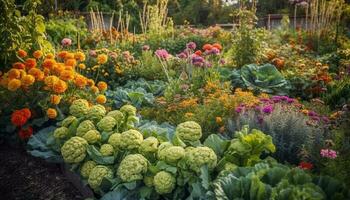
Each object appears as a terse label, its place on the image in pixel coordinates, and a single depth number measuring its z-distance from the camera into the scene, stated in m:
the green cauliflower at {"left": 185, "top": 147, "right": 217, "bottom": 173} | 2.66
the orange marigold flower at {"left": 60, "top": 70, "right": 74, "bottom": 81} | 4.10
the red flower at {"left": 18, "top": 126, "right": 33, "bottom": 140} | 3.94
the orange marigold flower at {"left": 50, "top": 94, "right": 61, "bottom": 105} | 4.02
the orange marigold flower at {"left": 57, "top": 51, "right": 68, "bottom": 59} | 4.49
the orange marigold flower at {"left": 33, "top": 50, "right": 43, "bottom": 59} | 4.36
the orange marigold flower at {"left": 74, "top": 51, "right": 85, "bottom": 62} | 4.60
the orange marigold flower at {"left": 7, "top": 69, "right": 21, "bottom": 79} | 4.02
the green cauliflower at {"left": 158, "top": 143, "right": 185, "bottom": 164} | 2.76
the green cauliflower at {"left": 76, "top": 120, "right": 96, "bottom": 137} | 3.45
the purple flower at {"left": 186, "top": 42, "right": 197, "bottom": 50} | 5.35
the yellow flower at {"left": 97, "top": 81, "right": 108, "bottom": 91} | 4.43
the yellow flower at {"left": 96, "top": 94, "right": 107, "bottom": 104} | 4.21
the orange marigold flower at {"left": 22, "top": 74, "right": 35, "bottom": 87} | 3.95
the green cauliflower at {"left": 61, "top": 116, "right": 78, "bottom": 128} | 3.64
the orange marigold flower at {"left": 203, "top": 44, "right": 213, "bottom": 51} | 5.45
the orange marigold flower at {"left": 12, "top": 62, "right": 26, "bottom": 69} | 4.22
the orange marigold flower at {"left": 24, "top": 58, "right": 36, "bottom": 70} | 4.24
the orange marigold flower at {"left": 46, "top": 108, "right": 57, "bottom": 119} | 3.86
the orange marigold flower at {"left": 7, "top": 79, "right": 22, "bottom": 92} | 3.93
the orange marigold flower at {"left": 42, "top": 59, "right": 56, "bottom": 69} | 4.21
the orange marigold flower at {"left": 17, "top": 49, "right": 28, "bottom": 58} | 4.48
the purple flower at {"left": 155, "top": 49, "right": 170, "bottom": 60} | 5.72
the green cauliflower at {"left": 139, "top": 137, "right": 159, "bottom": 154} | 2.99
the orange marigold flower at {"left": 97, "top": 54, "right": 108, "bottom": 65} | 4.85
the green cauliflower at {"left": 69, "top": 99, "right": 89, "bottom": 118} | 3.77
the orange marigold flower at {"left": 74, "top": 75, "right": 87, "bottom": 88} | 4.20
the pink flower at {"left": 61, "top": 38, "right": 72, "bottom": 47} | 5.48
